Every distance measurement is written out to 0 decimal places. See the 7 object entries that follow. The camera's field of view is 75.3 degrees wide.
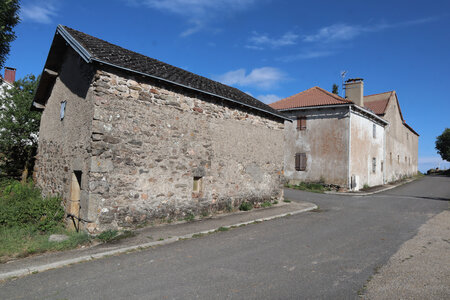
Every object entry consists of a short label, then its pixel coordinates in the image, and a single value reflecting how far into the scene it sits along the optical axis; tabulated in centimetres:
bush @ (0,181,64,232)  785
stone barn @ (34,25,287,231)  732
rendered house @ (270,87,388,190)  1903
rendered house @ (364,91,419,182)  2695
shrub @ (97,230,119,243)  684
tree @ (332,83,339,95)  3747
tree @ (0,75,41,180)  1483
